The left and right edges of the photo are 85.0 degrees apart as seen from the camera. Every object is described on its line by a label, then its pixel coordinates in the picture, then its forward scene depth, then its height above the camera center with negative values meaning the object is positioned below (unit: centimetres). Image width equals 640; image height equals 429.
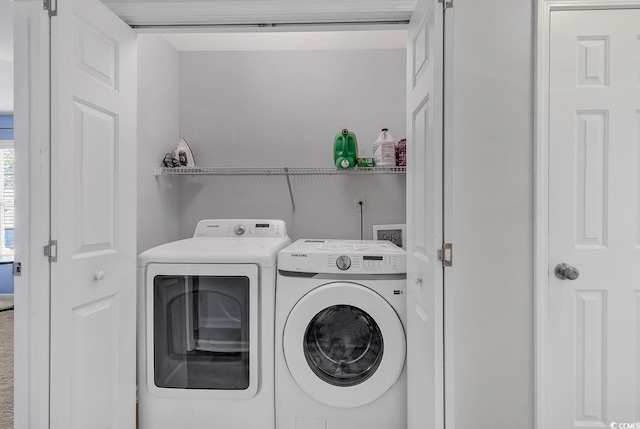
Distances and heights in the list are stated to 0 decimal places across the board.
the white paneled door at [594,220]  144 -2
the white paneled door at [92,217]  119 -2
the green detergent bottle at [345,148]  232 +44
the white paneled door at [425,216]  112 -1
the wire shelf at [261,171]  232 +30
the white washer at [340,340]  164 -61
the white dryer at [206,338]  168 -62
